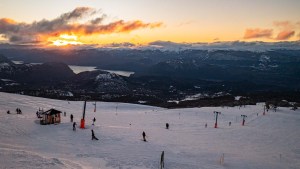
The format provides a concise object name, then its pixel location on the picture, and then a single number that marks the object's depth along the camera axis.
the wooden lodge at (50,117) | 32.25
